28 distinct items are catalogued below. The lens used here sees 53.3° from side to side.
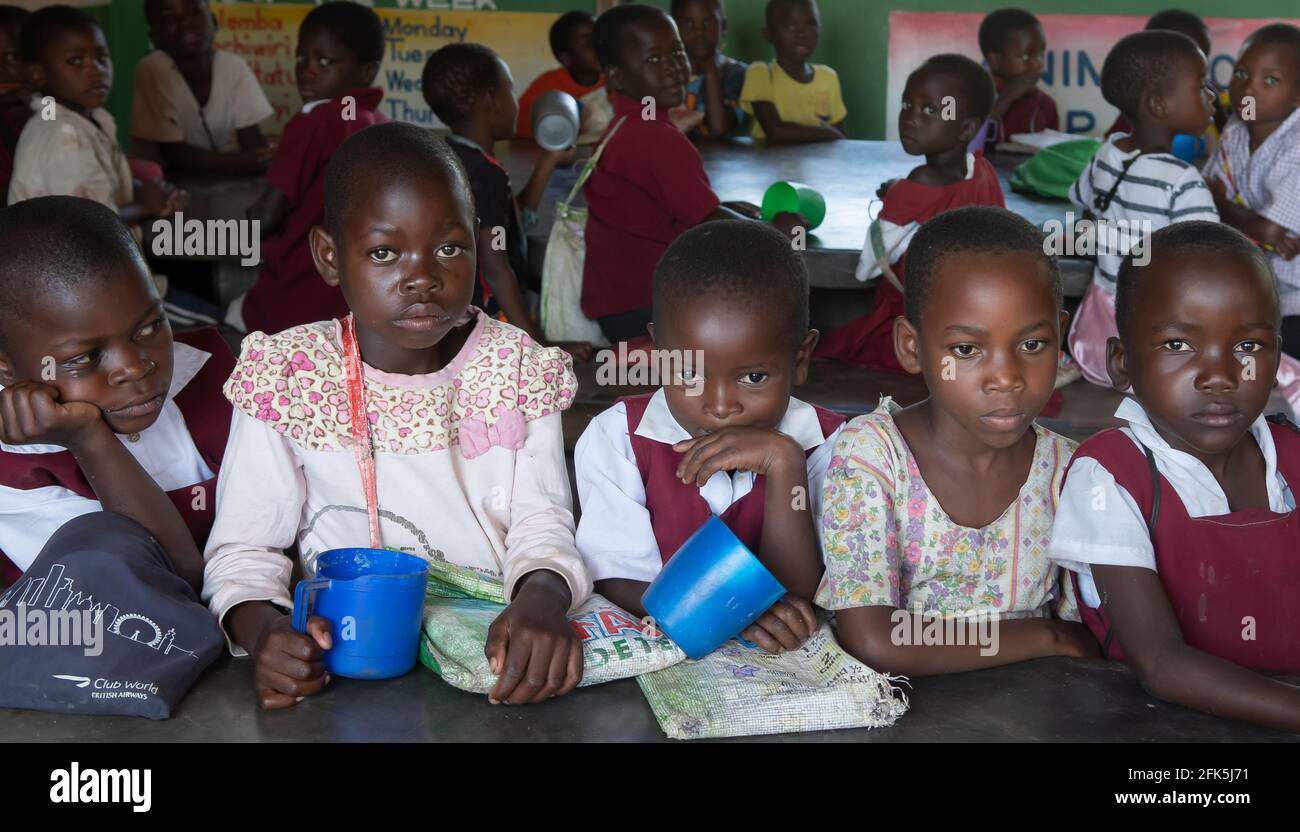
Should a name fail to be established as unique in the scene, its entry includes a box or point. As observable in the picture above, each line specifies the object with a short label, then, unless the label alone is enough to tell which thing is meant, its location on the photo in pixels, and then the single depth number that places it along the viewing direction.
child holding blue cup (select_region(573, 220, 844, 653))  1.93
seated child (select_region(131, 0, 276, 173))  5.51
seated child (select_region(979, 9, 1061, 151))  6.43
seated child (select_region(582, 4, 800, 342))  3.75
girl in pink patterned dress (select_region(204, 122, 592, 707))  1.95
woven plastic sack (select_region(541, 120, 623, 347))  4.02
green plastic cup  4.23
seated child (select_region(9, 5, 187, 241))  3.96
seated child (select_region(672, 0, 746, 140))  6.62
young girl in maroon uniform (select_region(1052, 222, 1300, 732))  1.81
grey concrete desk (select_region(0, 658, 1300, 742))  1.66
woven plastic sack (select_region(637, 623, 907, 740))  1.69
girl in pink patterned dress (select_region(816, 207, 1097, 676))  1.88
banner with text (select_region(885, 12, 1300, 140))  7.50
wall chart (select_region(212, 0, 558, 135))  7.16
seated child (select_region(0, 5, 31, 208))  4.61
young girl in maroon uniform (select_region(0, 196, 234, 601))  1.94
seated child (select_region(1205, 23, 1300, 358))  3.62
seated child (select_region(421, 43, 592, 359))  3.68
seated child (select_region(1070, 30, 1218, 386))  3.55
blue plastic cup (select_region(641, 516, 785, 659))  1.72
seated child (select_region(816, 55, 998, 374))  3.65
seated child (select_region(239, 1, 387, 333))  3.81
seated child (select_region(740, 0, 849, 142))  6.80
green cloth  4.98
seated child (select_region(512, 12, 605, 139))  6.39
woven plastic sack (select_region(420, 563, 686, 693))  1.76
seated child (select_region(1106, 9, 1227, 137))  6.04
